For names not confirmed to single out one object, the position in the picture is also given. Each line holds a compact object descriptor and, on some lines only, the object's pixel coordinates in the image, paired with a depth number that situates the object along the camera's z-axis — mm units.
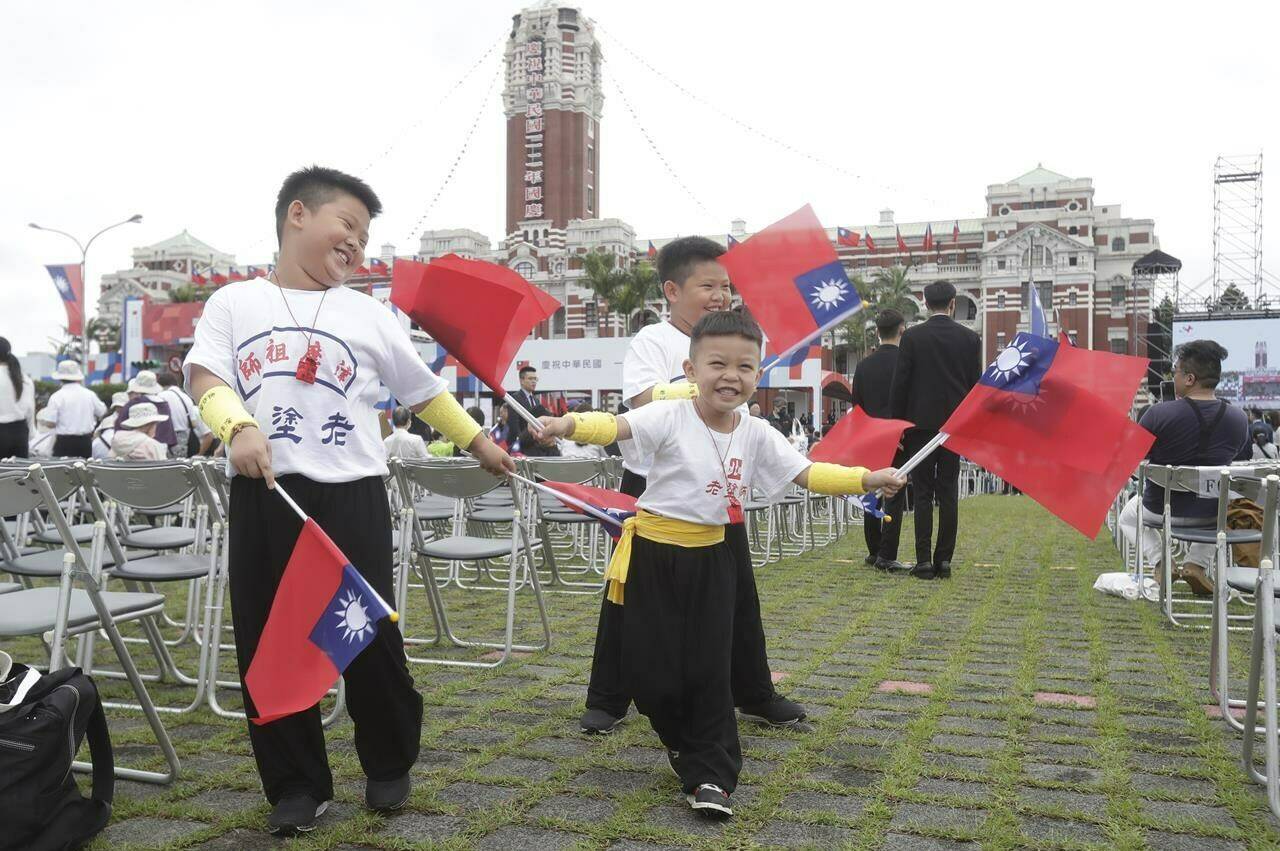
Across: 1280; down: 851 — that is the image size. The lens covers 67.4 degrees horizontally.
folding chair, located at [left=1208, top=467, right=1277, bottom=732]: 3621
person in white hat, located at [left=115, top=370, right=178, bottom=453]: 9531
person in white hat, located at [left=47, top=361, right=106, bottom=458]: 9398
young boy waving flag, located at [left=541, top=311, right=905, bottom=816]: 3014
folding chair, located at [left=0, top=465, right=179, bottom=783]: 2932
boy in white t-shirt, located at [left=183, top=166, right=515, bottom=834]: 2727
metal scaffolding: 48000
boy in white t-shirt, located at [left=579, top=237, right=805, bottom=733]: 3666
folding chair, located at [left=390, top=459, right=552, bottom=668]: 4934
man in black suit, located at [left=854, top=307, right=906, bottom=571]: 8508
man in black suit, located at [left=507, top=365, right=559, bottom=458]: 9688
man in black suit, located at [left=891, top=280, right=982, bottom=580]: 7449
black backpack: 2439
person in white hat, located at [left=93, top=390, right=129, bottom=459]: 8984
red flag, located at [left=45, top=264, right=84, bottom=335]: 31859
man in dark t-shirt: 6238
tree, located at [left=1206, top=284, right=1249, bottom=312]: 45472
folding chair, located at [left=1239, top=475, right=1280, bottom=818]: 2795
